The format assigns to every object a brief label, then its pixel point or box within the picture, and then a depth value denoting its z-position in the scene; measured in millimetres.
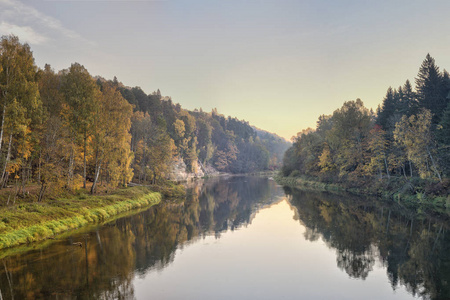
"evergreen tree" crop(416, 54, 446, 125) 52469
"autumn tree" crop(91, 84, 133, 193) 35094
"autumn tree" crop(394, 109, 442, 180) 40188
